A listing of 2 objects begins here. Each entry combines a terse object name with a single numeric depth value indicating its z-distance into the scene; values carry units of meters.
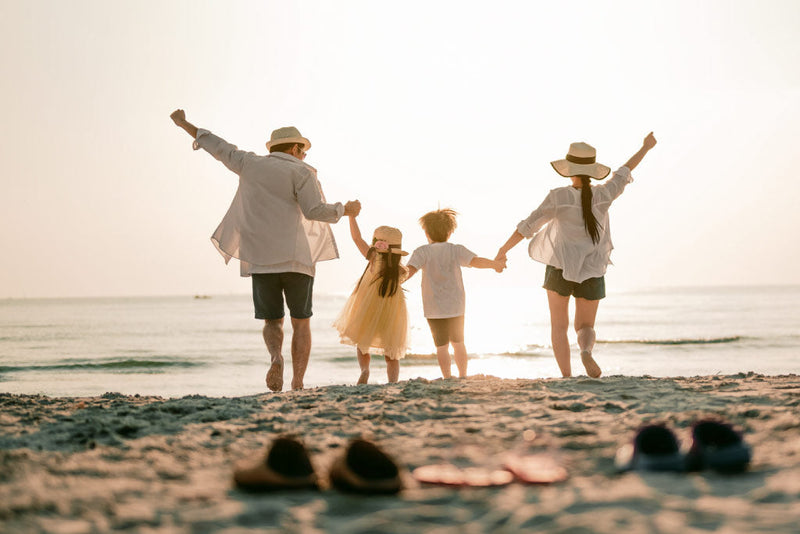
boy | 6.86
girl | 6.66
